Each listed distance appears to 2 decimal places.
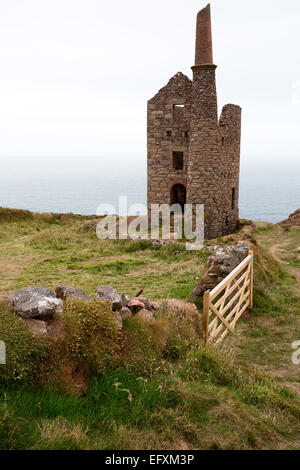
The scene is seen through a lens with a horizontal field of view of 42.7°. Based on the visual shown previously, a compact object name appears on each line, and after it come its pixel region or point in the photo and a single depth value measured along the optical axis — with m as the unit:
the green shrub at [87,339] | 4.70
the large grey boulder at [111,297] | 5.68
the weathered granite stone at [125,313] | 5.78
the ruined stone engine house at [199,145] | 20.22
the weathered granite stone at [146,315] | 5.91
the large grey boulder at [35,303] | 4.82
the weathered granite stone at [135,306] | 6.17
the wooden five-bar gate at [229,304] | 6.96
